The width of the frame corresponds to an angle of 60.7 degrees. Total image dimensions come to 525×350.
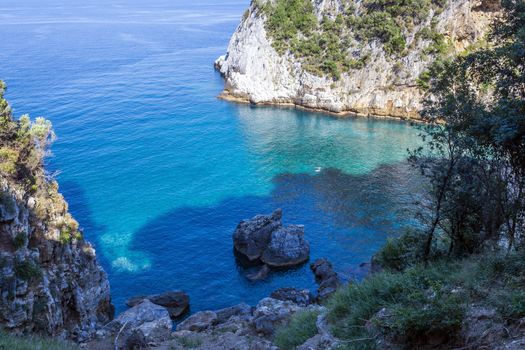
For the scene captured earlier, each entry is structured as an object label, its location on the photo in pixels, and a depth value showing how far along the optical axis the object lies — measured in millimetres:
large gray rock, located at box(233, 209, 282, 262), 39281
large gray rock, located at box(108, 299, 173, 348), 20920
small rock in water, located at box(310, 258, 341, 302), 32731
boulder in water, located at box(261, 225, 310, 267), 38312
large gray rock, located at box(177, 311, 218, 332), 26536
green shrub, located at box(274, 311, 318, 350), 15102
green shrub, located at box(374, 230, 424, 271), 21498
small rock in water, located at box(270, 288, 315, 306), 32219
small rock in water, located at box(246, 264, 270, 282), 36812
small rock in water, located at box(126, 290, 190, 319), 32594
